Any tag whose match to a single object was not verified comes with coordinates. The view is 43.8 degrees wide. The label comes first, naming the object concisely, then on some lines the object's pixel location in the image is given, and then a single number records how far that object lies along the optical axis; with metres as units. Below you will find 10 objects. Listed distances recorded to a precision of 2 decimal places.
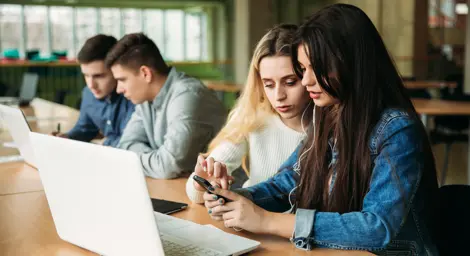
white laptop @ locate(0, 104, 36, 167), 2.36
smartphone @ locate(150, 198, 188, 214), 1.71
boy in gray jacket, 2.42
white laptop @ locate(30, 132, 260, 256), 1.08
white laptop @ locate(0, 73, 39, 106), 5.73
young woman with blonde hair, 1.87
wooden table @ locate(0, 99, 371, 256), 1.38
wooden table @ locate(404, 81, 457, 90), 8.06
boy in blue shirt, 3.14
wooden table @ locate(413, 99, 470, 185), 4.29
